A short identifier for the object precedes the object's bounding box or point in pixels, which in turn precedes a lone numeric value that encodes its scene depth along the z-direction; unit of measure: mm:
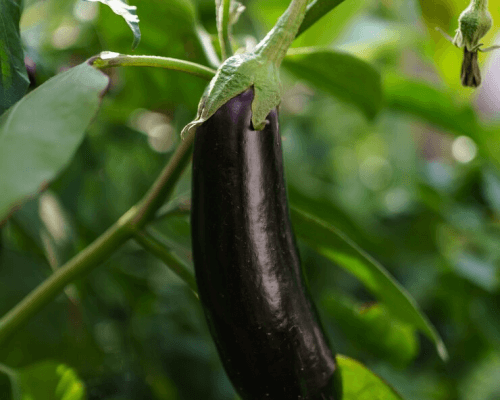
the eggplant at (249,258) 239
